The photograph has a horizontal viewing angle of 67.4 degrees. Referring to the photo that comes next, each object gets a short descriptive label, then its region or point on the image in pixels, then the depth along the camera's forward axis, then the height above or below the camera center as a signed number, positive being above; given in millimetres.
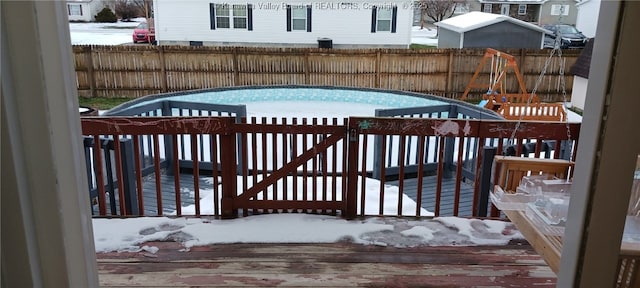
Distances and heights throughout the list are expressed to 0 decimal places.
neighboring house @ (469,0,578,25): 21562 +599
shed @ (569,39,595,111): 11445 -1269
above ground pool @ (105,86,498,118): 11031 -1939
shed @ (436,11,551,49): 15258 -391
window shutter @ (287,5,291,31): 15750 +2
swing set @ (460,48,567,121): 9000 -1643
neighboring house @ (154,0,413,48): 15695 -179
